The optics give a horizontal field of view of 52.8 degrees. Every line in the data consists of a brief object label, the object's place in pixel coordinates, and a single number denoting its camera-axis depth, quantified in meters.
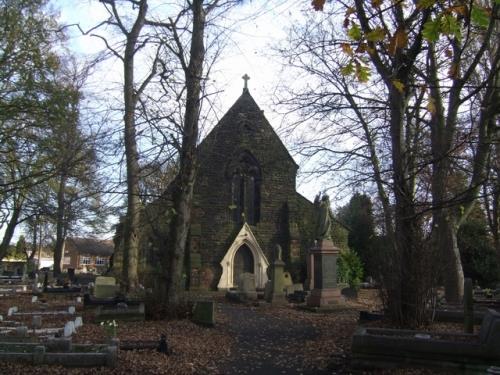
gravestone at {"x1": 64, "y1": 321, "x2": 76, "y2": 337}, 9.02
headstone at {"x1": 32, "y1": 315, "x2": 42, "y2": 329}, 10.61
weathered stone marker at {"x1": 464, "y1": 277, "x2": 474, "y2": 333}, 8.52
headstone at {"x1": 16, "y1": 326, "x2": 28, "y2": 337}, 8.95
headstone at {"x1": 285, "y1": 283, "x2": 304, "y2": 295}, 21.23
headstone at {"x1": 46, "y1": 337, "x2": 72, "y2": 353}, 7.47
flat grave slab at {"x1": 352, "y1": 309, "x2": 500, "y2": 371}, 6.66
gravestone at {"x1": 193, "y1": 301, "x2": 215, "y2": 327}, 11.65
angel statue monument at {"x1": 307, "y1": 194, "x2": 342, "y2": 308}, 17.25
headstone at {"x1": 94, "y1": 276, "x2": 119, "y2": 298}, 17.92
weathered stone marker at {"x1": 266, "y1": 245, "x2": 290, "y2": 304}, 19.31
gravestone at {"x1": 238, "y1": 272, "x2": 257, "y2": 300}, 19.47
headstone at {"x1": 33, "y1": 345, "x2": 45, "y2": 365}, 7.03
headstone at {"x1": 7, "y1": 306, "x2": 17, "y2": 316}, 13.39
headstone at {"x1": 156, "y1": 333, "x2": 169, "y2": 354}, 8.16
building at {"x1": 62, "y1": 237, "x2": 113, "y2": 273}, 69.00
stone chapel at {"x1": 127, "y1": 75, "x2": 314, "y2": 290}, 25.66
